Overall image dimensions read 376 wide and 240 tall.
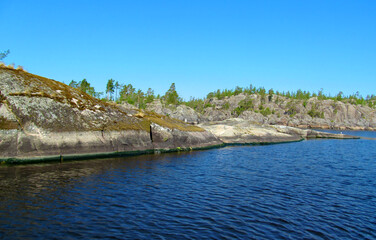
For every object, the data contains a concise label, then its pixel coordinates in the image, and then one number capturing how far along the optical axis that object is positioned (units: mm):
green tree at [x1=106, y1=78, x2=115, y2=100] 142625
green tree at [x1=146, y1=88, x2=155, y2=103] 194550
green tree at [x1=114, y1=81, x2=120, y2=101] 163250
